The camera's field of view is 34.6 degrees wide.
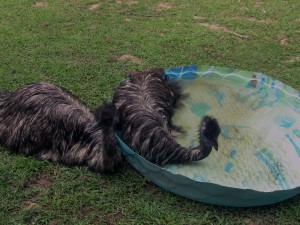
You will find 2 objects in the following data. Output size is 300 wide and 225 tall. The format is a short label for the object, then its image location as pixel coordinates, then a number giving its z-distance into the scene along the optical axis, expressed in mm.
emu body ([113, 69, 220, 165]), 3797
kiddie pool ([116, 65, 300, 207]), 3643
